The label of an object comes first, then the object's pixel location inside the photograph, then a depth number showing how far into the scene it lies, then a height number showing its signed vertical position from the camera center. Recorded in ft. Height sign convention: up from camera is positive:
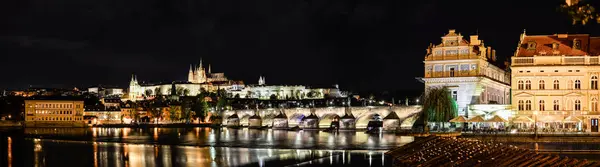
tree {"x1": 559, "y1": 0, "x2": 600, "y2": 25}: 36.01 +4.08
